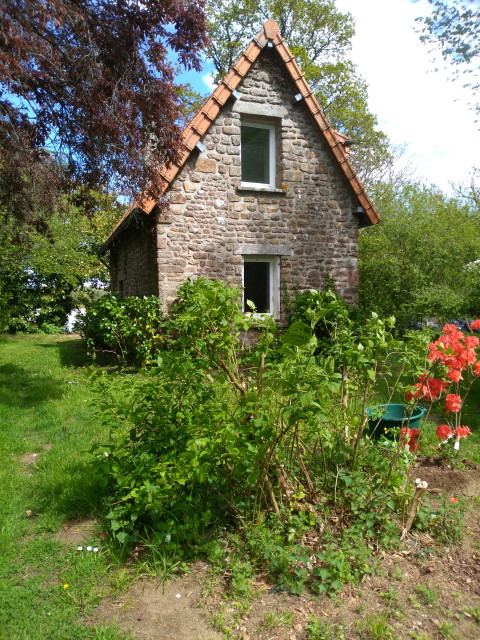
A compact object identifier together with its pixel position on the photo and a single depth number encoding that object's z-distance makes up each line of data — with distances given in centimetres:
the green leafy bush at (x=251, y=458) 262
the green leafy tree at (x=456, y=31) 769
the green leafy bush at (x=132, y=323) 856
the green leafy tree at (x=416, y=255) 1165
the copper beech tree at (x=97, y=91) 592
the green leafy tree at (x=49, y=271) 1602
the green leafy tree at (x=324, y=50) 2084
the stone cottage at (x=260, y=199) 890
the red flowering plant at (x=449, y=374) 349
